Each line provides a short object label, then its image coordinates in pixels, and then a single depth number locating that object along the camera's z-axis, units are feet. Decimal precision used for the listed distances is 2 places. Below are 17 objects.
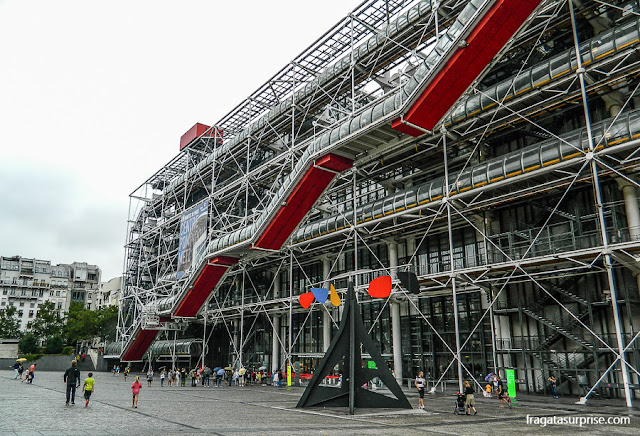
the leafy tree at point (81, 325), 181.27
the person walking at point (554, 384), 57.41
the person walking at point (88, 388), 46.52
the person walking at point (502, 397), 50.79
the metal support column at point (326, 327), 94.41
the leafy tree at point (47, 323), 195.93
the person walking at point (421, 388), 46.46
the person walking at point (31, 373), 84.33
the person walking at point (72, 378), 47.16
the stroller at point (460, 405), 43.80
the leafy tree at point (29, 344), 194.08
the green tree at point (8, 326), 225.00
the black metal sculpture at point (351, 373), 46.16
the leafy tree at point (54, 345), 185.37
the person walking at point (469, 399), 43.03
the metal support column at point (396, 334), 78.33
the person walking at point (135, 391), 47.06
